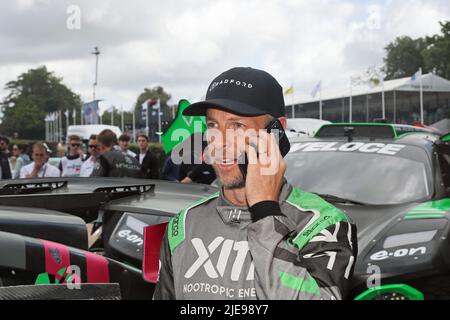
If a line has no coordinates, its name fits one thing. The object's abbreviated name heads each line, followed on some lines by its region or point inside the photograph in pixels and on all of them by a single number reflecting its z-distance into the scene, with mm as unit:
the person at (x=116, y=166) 6082
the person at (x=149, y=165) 9094
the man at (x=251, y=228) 1418
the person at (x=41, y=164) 7734
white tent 39031
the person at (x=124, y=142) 10336
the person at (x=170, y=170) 7527
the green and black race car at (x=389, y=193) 3055
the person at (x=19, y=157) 10859
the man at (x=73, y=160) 8812
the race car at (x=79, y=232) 1910
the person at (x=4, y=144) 10016
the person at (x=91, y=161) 8305
